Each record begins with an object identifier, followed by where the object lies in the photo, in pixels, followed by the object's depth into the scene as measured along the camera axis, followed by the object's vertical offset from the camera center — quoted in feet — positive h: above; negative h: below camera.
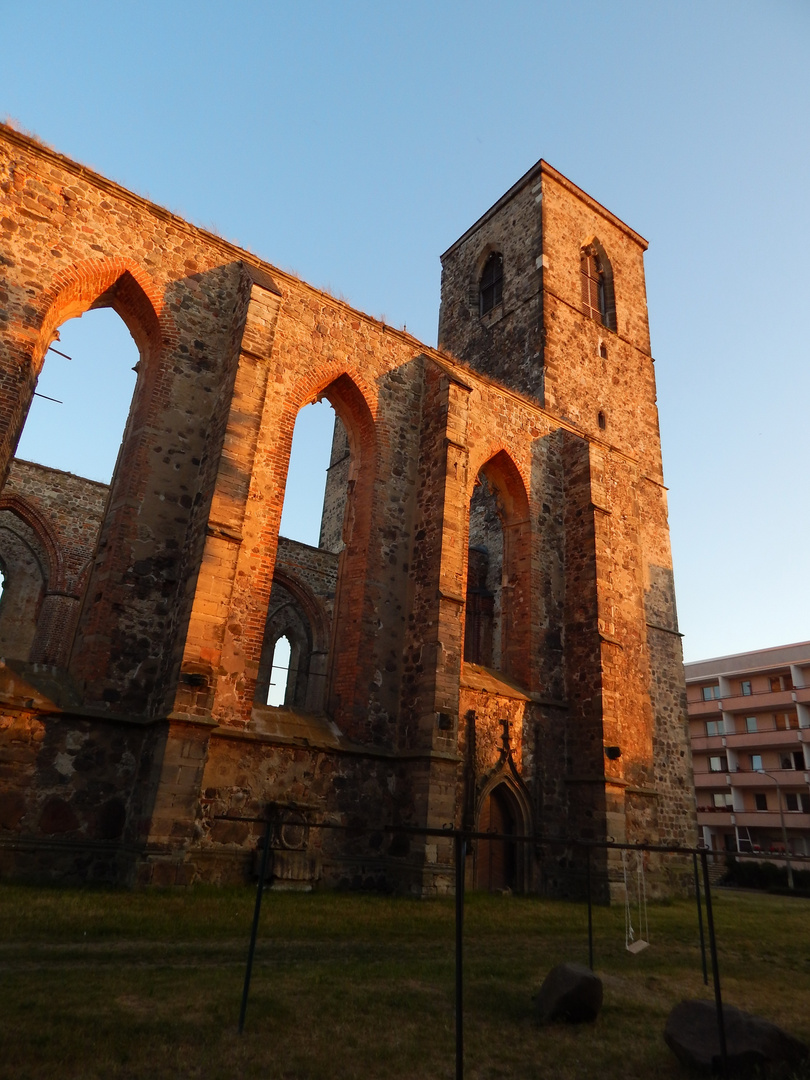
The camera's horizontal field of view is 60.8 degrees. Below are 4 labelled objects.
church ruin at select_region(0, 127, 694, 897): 31.73 +12.29
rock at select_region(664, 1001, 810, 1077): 13.80 -3.87
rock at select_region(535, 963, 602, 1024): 16.83 -3.83
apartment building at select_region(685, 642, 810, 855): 140.15 +19.23
